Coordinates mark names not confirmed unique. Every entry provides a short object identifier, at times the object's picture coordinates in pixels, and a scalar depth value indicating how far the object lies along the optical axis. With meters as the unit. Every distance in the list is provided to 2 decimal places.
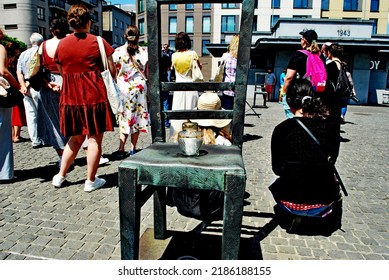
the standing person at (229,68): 6.54
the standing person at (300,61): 4.61
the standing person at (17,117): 6.44
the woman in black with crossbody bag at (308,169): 2.65
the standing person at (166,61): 8.22
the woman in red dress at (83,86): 3.71
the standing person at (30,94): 5.37
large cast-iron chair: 1.83
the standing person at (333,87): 4.97
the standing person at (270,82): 19.84
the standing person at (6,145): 4.30
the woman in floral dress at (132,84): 5.25
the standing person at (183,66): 5.57
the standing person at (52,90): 4.23
